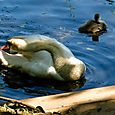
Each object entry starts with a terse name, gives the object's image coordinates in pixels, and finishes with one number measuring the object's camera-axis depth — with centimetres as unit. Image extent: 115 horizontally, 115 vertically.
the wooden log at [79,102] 463
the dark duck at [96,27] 1055
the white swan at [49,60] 747
